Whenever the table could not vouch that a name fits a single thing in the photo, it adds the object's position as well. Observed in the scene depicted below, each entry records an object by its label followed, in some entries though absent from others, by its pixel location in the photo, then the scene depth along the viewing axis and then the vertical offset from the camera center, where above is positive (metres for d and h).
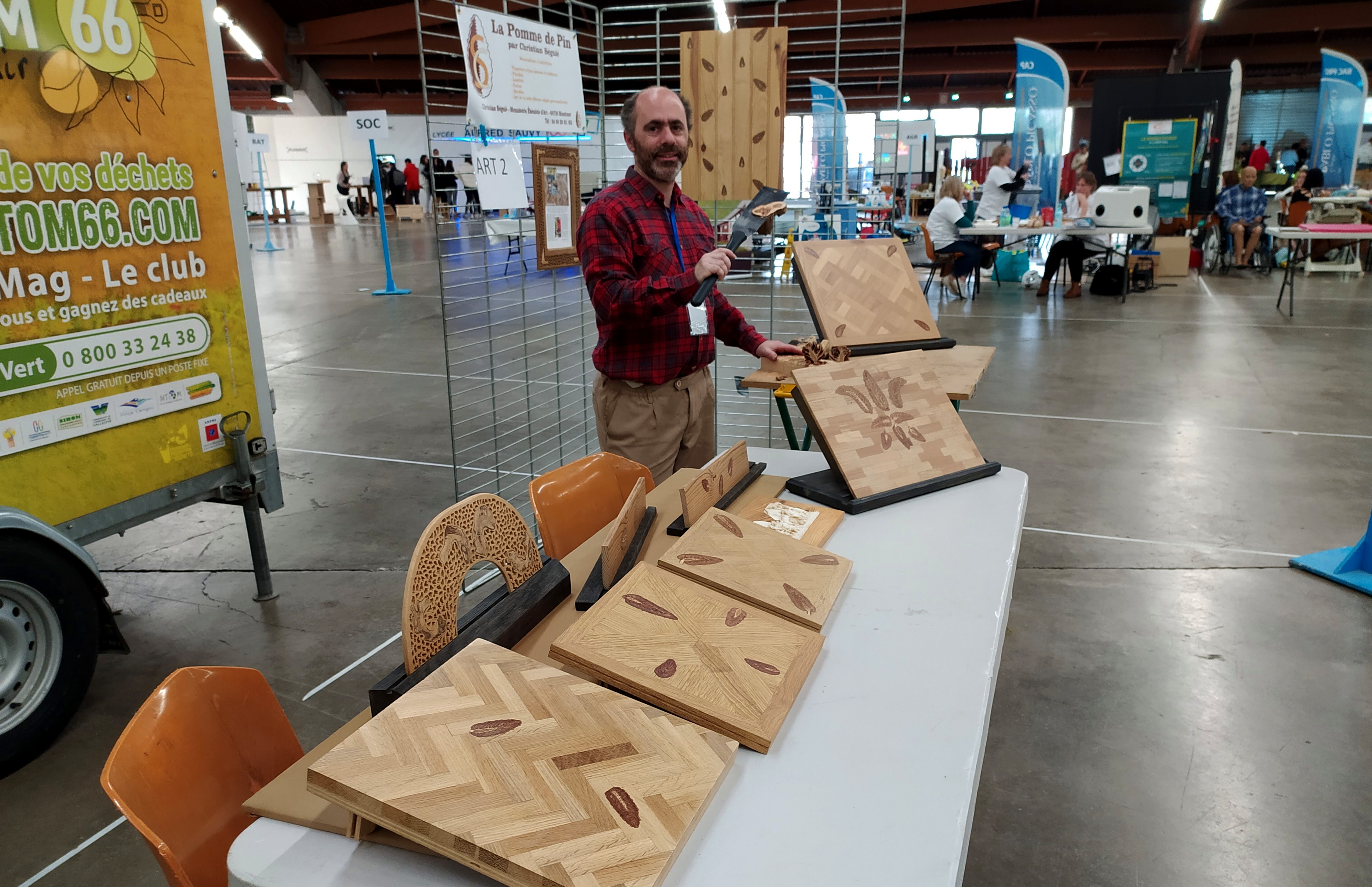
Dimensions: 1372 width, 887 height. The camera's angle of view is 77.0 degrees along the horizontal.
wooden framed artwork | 2.81 +0.06
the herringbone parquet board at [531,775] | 0.77 -0.53
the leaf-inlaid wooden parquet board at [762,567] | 1.29 -0.54
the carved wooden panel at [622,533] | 1.34 -0.49
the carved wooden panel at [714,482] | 1.55 -0.49
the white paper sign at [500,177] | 2.52 +0.13
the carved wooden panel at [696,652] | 1.02 -0.54
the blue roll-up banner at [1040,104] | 12.45 +1.53
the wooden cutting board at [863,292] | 1.94 -0.17
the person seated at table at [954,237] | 9.35 -0.23
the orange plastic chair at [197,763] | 1.00 -0.66
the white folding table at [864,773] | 0.84 -0.61
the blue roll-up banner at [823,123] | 8.70 +1.19
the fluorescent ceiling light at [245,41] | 17.69 +3.82
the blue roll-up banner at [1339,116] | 13.76 +1.45
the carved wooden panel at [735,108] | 3.21 +0.41
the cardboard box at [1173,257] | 11.16 -0.58
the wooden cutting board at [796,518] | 1.59 -0.56
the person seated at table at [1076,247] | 9.67 -0.38
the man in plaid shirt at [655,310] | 2.11 -0.22
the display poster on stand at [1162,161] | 12.05 +0.70
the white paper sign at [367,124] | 9.70 +1.11
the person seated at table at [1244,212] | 11.49 -0.03
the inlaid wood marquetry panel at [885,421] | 1.74 -0.42
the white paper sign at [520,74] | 2.42 +0.44
